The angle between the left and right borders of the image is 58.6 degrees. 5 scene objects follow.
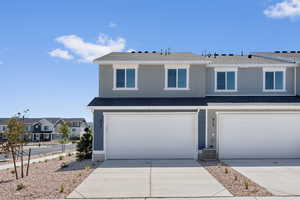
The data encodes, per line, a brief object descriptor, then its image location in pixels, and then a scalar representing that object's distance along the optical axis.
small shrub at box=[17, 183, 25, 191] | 8.27
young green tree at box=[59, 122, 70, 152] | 26.73
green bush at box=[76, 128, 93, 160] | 15.45
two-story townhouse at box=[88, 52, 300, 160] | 14.18
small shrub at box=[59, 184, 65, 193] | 7.89
